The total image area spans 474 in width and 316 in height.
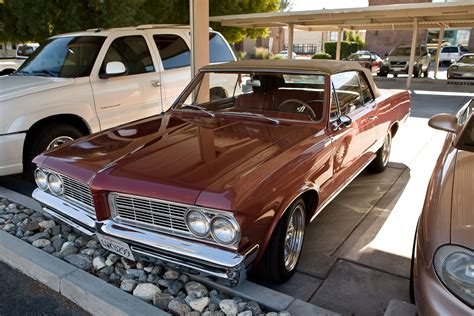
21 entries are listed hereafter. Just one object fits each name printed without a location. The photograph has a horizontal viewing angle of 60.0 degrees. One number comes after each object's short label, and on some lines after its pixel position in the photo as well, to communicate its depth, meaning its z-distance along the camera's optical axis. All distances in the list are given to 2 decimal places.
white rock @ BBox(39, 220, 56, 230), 3.95
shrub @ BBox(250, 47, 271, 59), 35.44
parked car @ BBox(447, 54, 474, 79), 19.38
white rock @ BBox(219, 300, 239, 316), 2.66
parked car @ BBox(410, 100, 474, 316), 1.99
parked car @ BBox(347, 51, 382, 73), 24.25
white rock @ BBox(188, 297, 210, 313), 2.73
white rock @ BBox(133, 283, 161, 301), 2.89
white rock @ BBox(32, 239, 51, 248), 3.57
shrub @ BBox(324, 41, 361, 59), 39.07
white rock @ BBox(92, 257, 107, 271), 3.26
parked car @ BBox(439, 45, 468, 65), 34.78
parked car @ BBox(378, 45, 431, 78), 21.88
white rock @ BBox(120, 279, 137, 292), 2.98
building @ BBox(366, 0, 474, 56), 41.62
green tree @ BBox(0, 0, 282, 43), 8.39
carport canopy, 14.95
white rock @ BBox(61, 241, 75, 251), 3.55
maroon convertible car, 2.55
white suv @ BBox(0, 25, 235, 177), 4.72
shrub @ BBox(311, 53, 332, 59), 26.67
